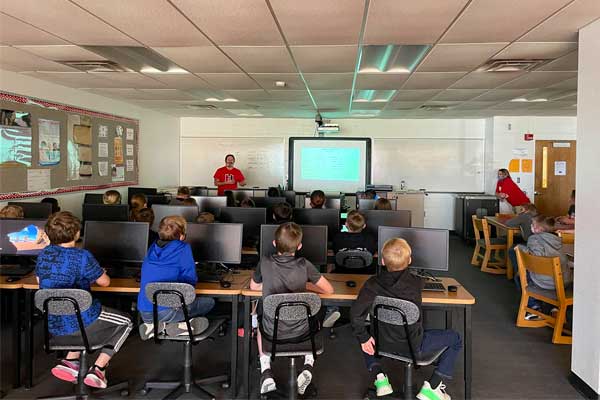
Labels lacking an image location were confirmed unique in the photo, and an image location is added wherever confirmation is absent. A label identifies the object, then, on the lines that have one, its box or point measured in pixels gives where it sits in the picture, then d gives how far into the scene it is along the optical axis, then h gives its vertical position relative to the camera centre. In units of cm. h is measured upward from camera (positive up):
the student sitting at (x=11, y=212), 433 -34
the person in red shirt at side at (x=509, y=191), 861 -16
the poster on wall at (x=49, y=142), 573 +46
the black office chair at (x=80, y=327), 264 -91
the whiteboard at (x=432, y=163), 982 +42
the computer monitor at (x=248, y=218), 477 -41
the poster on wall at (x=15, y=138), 509 +44
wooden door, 922 +23
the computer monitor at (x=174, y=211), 498 -36
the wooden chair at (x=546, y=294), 387 -99
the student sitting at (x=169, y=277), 292 -65
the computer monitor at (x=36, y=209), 506 -36
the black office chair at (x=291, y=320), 265 -90
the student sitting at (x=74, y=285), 280 -68
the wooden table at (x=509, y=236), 607 -71
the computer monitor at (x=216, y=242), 370 -51
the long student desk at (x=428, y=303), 293 -82
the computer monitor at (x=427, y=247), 353 -51
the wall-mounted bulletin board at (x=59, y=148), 523 +40
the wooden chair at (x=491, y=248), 656 -100
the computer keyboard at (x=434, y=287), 316 -74
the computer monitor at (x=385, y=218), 473 -39
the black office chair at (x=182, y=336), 278 -101
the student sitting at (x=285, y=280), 280 -63
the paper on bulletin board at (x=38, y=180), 556 -4
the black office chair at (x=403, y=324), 258 -83
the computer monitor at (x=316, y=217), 484 -39
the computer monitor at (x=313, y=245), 382 -55
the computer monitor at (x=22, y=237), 388 -52
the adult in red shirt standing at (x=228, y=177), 878 +5
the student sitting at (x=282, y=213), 449 -33
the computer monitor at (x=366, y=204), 636 -32
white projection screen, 1002 +38
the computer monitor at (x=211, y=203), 605 -32
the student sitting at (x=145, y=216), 427 -36
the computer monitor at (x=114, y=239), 371 -51
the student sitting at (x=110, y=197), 561 -24
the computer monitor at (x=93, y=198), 658 -31
